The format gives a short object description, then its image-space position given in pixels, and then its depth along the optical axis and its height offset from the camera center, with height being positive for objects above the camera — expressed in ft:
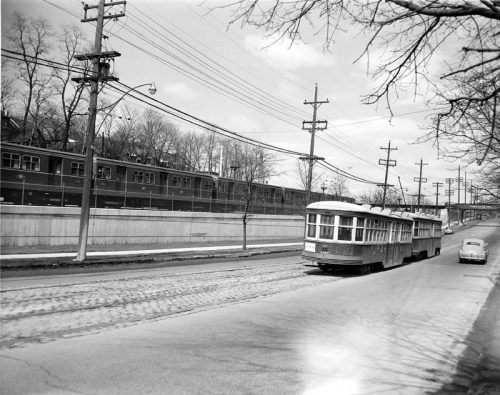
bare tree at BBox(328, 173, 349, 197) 267.55 +16.33
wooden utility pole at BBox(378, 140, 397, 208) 180.86 +22.92
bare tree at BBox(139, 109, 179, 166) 250.37 +35.88
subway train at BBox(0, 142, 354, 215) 79.05 +3.27
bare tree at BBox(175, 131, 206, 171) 283.18 +33.71
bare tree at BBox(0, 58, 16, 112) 115.69 +25.36
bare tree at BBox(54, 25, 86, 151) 159.12 +33.61
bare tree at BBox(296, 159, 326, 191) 214.75 +14.93
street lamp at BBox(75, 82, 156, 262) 59.11 +1.52
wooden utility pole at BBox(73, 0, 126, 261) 59.26 +14.23
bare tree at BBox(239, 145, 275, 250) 249.96 +30.12
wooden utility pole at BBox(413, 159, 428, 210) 239.91 +21.54
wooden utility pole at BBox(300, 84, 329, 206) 116.47 +22.32
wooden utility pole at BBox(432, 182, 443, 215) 334.73 +25.30
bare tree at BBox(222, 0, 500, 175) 13.26 +5.93
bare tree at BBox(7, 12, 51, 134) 148.46 +36.06
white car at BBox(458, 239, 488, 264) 93.50 -5.79
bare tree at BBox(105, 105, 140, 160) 216.13 +28.09
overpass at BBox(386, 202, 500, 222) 319.27 +10.37
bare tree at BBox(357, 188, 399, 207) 306.00 +13.59
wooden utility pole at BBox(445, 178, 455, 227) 308.69 +22.32
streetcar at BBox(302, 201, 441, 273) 60.39 -2.84
